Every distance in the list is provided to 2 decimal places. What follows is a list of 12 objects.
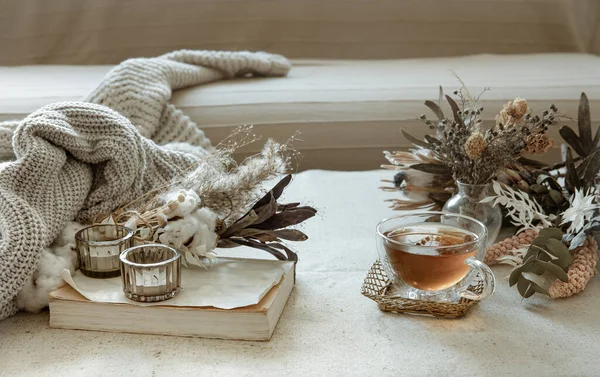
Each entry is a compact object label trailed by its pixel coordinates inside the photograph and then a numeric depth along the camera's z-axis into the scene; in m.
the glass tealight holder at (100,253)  1.33
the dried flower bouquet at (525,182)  1.39
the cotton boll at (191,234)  1.35
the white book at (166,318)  1.27
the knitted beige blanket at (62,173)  1.32
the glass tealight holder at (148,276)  1.28
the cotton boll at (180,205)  1.36
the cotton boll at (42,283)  1.32
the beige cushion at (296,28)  2.76
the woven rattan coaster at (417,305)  1.31
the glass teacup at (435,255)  1.30
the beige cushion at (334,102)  2.09
